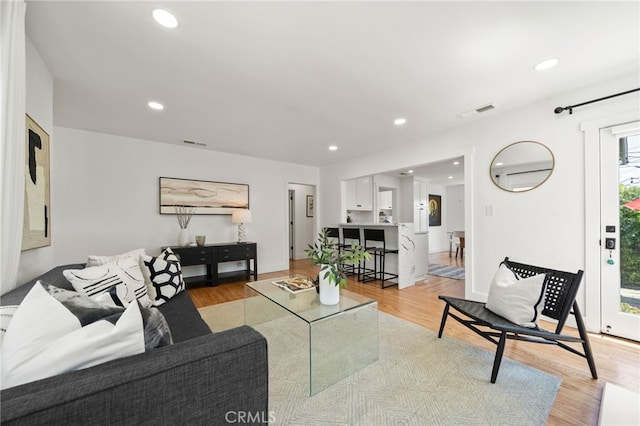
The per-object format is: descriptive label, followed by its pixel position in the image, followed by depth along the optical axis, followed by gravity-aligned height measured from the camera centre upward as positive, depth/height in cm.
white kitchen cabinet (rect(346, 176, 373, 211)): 577 +47
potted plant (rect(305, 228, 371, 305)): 194 -44
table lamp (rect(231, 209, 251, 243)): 445 -4
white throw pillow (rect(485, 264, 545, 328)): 174 -63
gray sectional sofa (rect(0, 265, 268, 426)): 55 -44
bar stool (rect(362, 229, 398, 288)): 414 -74
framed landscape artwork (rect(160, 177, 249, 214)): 412 +32
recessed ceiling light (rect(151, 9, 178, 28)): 151 +121
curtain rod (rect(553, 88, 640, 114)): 220 +105
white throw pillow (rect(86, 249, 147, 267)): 184 -35
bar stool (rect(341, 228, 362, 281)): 459 -55
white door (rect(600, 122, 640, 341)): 224 -17
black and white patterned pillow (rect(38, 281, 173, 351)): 83 -36
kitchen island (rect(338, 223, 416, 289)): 400 -61
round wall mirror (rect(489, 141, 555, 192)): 271 +54
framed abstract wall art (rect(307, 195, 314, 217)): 731 +23
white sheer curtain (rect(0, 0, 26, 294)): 121 +41
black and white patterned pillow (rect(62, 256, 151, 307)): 148 -43
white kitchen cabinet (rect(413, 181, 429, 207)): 680 +54
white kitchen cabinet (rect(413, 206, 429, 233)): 682 -11
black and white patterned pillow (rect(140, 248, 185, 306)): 204 -55
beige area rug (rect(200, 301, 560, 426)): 140 -114
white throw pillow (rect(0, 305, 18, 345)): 82 -36
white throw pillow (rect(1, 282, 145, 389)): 66 -37
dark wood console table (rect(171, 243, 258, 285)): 388 -73
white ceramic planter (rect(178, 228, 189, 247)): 401 -39
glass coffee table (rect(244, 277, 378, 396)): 172 -98
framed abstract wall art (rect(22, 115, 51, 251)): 159 +16
